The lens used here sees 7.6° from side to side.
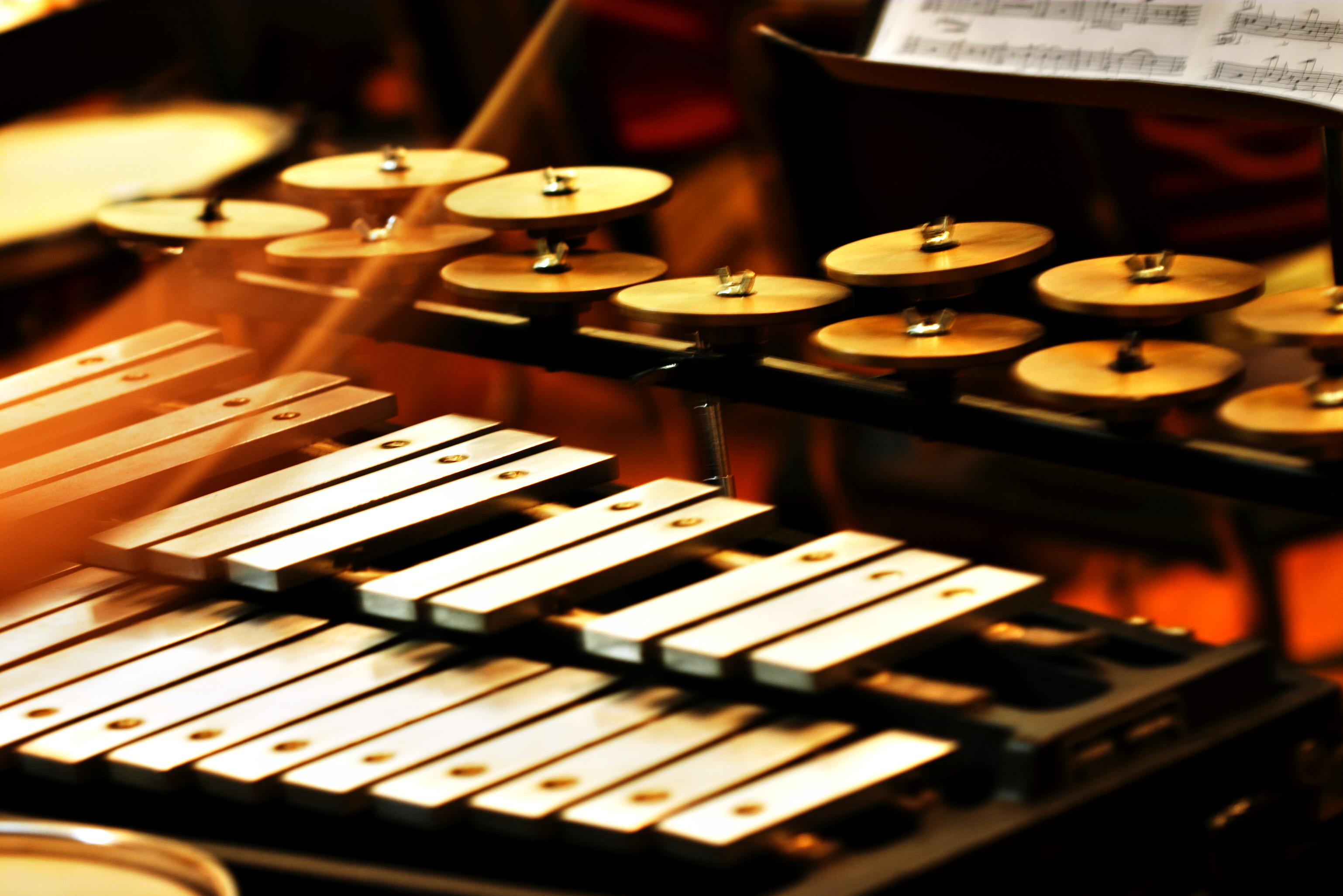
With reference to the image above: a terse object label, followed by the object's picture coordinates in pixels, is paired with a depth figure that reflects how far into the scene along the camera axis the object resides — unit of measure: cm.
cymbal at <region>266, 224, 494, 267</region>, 429
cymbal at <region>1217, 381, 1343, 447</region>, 403
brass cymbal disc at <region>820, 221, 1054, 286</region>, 412
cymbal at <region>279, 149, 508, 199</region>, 432
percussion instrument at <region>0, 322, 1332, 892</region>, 394
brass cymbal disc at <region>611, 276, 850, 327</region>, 415
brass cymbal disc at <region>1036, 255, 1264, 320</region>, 407
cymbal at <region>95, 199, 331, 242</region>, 434
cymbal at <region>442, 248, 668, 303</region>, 422
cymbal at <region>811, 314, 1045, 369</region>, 411
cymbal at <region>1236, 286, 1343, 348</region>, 404
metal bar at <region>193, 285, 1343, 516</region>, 406
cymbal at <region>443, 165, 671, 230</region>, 424
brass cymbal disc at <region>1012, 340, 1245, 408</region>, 405
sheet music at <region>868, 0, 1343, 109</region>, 414
